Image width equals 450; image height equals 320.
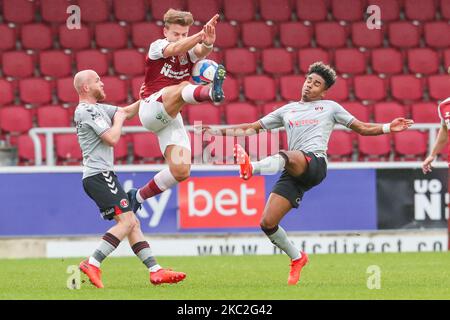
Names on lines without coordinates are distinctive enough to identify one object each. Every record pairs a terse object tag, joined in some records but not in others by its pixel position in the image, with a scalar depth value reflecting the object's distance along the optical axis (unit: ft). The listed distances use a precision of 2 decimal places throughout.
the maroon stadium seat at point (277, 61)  57.93
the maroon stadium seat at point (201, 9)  59.06
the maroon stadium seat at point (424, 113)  54.80
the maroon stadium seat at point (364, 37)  60.13
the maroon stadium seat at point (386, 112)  54.60
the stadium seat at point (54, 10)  58.13
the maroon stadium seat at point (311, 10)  61.11
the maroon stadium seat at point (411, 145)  52.01
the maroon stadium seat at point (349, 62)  58.65
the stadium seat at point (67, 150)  48.01
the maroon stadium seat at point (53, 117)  51.39
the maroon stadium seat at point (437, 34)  61.00
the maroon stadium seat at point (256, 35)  59.21
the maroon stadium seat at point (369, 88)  57.00
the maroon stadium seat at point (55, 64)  55.67
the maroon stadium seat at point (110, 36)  57.72
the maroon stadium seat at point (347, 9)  61.41
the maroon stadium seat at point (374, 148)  51.96
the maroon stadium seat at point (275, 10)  60.75
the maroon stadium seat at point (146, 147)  49.67
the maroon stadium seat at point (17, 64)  55.31
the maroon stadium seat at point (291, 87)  55.77
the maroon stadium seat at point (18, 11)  57.77
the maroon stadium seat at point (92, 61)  55.67
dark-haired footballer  30.14
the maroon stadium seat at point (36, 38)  56.90
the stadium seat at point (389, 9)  61.53
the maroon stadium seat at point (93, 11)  58.39
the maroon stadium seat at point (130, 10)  59.11
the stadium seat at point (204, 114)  52.39
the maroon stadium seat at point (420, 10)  62.28
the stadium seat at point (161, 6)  59.00
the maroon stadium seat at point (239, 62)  57.21
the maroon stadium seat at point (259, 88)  55.77
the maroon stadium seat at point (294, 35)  59.72
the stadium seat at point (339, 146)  51.21
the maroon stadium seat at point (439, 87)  57.67
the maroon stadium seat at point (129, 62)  56.24
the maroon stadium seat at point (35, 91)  53.83
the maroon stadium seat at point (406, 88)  57.57
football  30.09
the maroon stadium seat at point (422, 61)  59.41
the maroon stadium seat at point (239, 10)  60.23
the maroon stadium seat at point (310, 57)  58.03
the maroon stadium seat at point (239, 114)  52.90
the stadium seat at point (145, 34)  57.67
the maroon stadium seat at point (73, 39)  57.26
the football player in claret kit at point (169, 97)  30.73
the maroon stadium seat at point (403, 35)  60.80
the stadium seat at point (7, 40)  56.65
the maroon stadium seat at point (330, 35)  59.82
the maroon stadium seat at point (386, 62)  59.06
